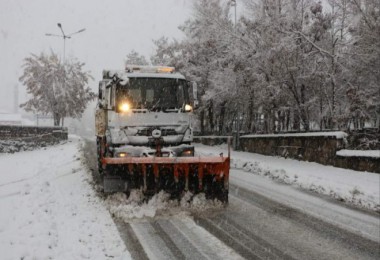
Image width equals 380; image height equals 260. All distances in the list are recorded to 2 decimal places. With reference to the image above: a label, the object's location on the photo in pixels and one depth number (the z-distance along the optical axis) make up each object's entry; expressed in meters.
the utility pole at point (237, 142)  26.05
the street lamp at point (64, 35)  40.62
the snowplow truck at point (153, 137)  8.88
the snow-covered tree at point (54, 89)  50.00
